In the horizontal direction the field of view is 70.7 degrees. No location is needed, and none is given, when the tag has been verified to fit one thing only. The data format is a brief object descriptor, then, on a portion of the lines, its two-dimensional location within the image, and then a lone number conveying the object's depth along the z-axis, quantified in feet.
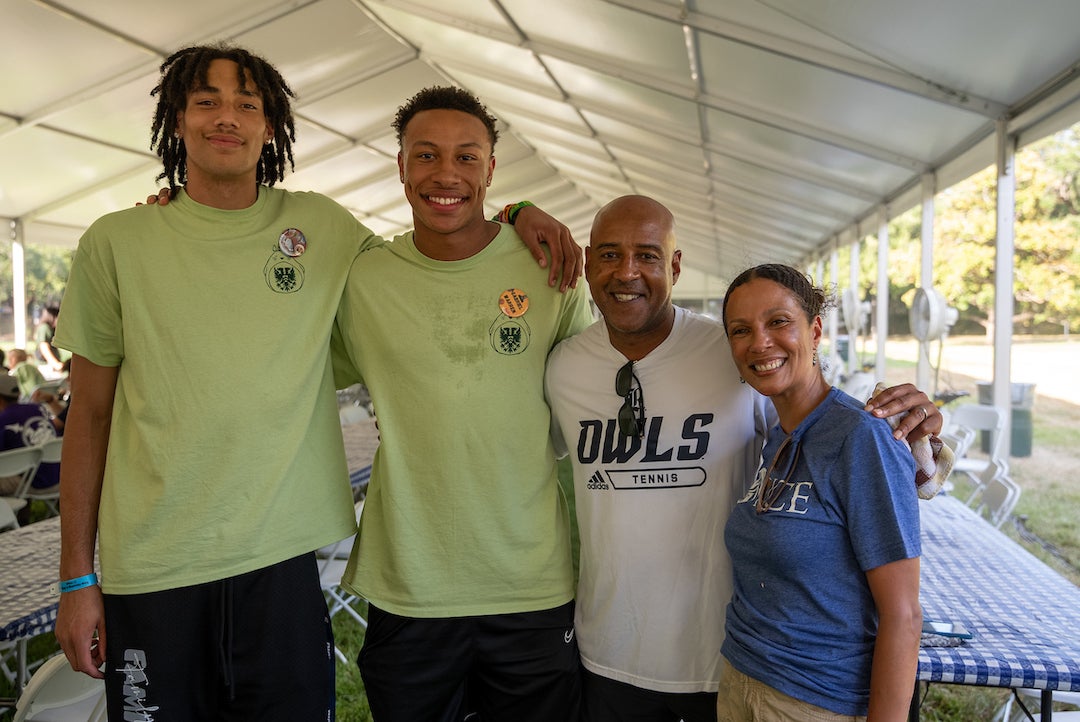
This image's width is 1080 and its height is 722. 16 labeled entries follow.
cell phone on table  7.32
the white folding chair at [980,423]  21.86
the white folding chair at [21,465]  18.90
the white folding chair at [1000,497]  15.60
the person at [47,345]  34.19
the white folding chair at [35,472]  19.95
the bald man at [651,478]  6.34
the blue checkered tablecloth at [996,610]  6.77
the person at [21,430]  20.59
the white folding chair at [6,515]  14.14
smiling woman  5.06
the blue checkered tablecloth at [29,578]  8.50
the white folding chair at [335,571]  13.21
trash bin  30.86
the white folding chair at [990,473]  16.58
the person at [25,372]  33.24
